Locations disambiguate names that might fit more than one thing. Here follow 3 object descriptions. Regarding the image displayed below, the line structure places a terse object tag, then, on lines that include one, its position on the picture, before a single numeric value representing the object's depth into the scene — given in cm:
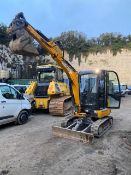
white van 538
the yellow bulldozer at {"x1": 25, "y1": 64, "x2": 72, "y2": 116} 694
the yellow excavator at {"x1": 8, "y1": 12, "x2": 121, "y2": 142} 510
